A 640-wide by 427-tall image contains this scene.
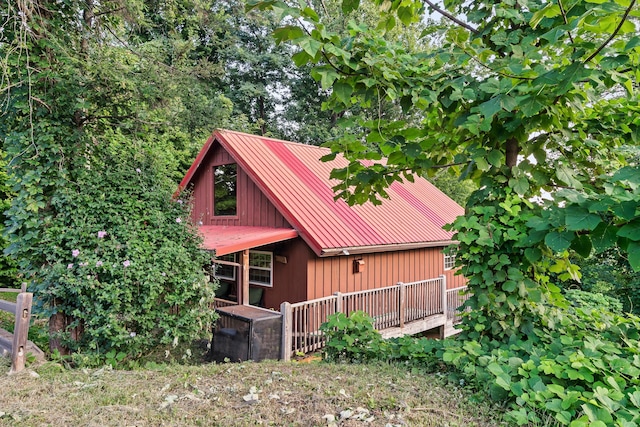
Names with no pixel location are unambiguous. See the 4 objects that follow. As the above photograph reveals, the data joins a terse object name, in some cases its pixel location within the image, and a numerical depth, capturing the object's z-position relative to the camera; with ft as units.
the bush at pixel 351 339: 13.01
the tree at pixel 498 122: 8.13
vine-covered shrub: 15.47
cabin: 28.86
